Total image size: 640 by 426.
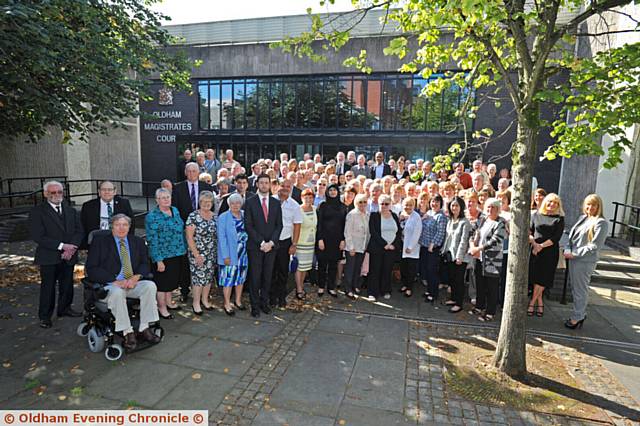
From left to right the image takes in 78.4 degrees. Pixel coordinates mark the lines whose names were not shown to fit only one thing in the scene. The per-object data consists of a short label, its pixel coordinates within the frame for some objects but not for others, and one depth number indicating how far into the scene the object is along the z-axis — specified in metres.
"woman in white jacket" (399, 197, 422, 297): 6.73
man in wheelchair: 4.60
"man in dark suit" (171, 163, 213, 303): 6.67
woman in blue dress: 5.82
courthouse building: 16.42
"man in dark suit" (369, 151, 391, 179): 11.24
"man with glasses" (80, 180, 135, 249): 5.77
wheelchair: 4.60
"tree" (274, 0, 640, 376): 3.66
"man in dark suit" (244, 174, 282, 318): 5.86
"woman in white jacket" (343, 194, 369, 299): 6.62
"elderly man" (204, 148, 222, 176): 11.19
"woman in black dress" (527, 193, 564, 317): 6.11
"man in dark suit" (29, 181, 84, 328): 5.40
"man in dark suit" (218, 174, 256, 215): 6.63
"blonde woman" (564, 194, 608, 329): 5.60
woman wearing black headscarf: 6.72
